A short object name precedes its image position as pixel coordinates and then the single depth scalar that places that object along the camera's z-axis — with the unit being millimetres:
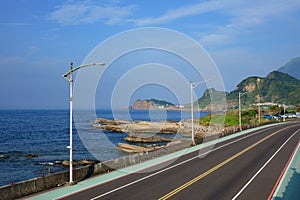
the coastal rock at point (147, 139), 77312
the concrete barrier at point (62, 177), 16028
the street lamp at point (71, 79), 19000
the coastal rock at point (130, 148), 55231
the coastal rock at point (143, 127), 102562
